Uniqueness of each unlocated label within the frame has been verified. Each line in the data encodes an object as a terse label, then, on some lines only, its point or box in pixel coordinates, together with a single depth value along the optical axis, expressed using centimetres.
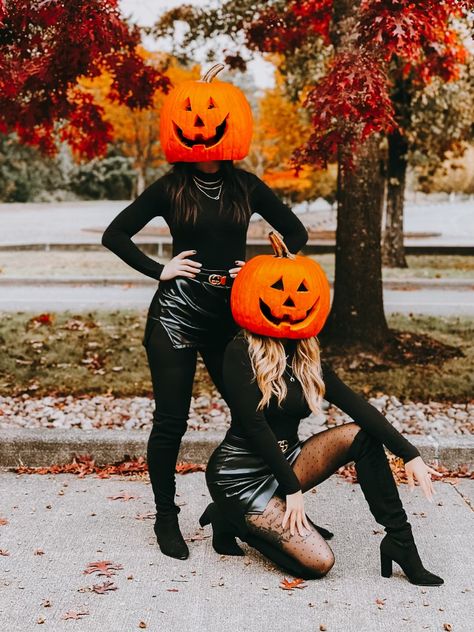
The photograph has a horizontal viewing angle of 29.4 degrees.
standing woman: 396
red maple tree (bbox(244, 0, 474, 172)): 535
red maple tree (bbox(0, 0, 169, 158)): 564
